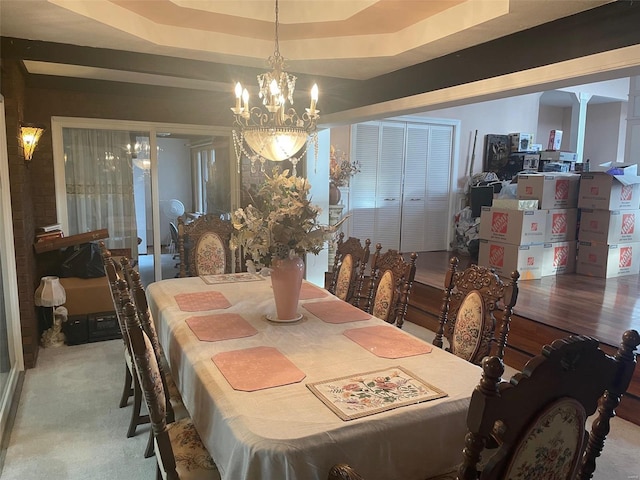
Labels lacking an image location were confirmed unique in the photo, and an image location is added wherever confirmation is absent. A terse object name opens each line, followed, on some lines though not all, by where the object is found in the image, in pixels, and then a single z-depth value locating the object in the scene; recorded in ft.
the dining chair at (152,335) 7.26
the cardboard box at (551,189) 18.03
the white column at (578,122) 26.61
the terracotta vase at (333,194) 20.20
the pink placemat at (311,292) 9.92
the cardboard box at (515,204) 17.47
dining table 4.63
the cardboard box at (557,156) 24.86
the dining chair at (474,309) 7.13
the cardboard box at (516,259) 17.47
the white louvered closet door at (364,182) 22.39
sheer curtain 16.25
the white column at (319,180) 18.86
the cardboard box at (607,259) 18.06
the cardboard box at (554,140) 26.48
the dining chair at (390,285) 8.95
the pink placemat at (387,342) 6.82
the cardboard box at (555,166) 24.35
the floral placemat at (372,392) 5.13
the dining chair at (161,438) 5.39
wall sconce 12.60
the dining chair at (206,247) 12.60
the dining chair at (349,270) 10.41
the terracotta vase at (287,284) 7.91
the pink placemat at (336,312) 8.37
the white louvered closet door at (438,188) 24.32
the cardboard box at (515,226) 17.24
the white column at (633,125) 20.76
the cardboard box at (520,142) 25.03
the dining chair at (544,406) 3.17
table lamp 12.85
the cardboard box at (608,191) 17.60
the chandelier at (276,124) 9.30
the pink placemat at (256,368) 5.69
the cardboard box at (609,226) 17.76
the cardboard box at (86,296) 13.82
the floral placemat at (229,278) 11.09
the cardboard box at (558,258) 18.21
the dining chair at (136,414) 8.82
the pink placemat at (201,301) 8.85
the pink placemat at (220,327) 7.31
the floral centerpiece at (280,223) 7.57
